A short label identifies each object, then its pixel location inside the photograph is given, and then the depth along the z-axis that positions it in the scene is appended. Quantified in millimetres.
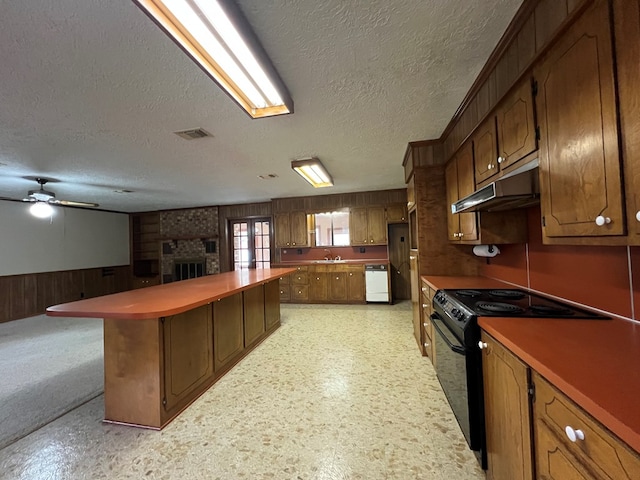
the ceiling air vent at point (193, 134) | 2506
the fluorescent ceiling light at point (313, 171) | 3354
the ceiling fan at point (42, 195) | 3973
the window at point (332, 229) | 6280
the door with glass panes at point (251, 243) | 6887
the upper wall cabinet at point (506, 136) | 1420
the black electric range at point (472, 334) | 1479
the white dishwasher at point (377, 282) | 5574
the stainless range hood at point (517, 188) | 1416
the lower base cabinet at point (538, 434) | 669
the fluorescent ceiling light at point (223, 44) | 1106
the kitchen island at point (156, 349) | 1949
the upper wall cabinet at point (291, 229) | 6238
